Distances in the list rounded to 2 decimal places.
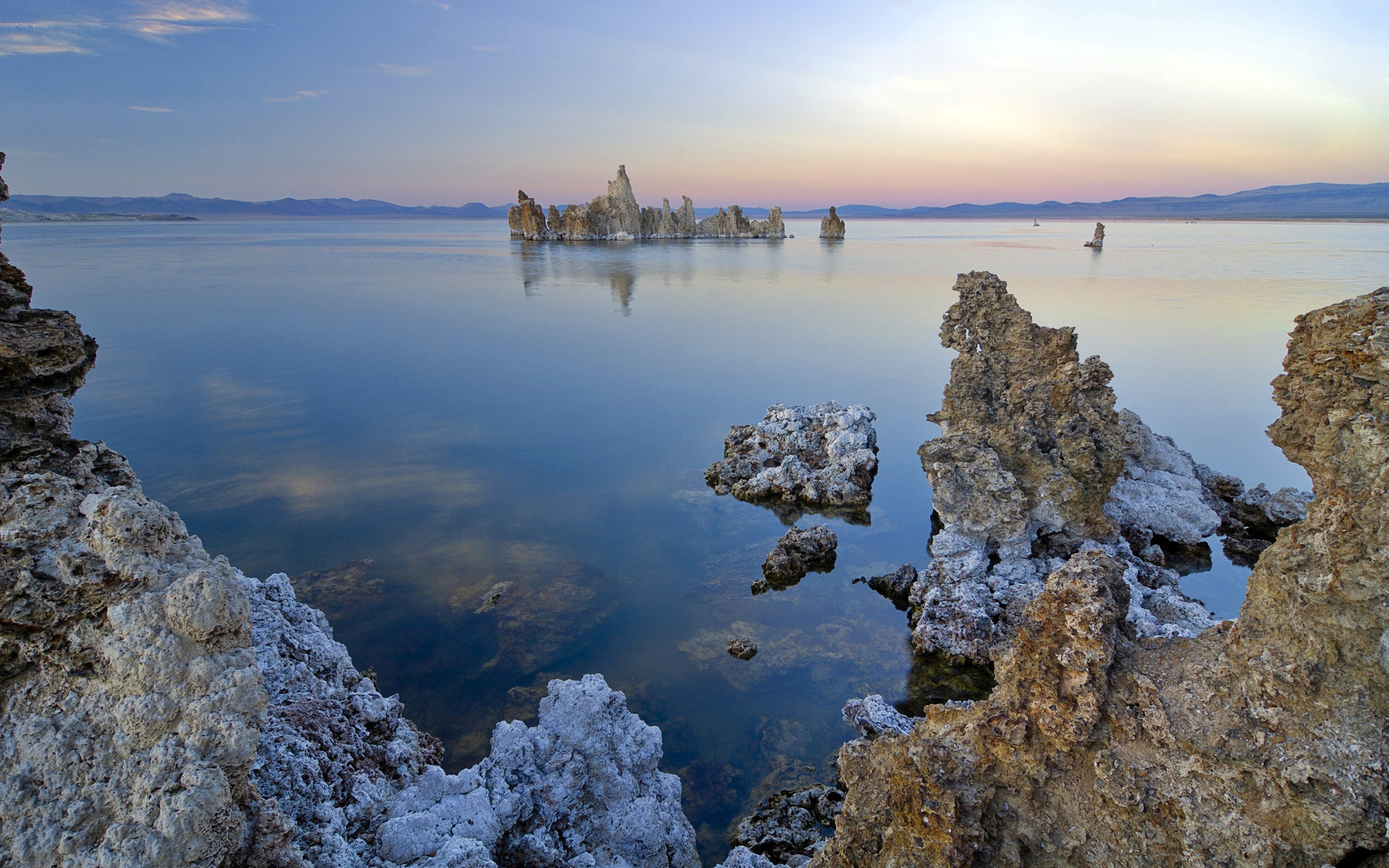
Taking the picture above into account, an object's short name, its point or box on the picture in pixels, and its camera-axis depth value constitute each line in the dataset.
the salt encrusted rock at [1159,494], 9.67
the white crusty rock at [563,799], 3.98
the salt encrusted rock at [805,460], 11.91
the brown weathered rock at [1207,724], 3.03
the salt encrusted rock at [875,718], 6.27
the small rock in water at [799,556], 9.53
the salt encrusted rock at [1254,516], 9.81
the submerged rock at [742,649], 7.87
